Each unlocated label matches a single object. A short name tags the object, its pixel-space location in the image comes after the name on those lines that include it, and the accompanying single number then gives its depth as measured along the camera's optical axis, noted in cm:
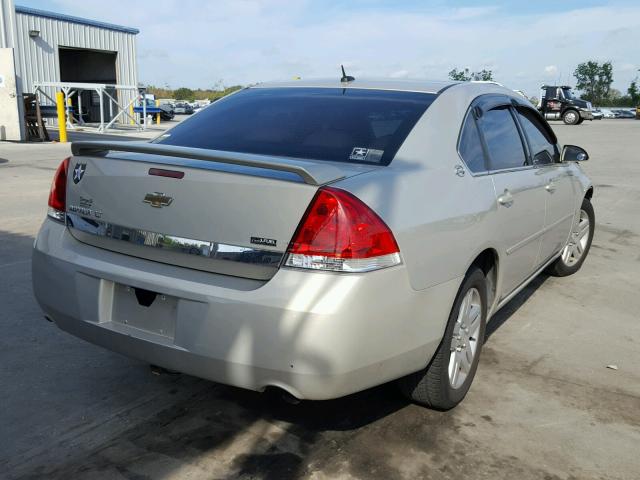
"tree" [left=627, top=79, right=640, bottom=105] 8616
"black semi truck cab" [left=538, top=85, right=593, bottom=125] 3894
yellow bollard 1994
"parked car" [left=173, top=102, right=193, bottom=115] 5228
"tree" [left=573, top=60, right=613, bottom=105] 10025
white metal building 1958
